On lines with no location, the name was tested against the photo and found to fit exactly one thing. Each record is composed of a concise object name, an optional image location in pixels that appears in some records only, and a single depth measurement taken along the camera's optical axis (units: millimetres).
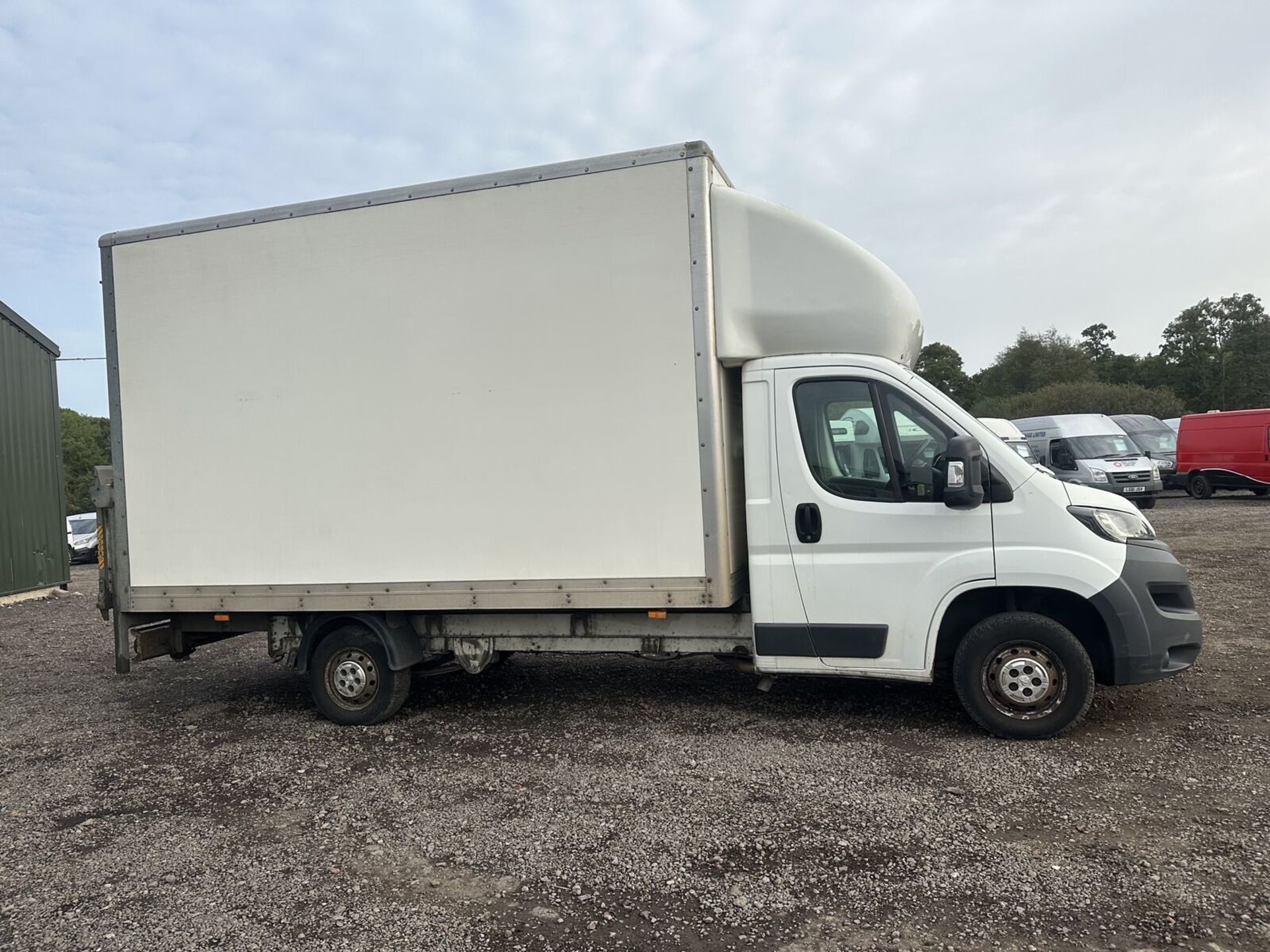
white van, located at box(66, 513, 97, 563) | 22578
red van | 19453
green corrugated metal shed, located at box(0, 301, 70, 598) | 13328
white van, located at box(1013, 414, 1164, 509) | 18766
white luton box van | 4887
